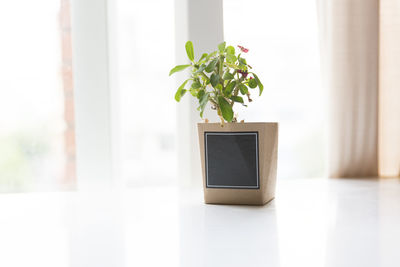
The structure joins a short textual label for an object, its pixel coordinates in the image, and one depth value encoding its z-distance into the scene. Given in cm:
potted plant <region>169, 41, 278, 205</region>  131
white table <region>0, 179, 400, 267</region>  83
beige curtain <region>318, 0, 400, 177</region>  182
